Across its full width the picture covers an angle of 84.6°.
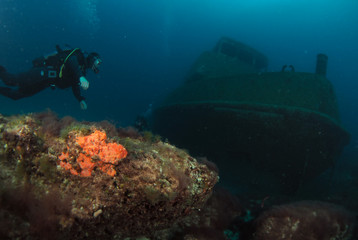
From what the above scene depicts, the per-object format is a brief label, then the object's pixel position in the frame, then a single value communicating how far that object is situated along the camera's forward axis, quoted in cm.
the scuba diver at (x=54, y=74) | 507
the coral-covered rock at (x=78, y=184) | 140
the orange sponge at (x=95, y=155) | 152
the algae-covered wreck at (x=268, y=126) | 580
